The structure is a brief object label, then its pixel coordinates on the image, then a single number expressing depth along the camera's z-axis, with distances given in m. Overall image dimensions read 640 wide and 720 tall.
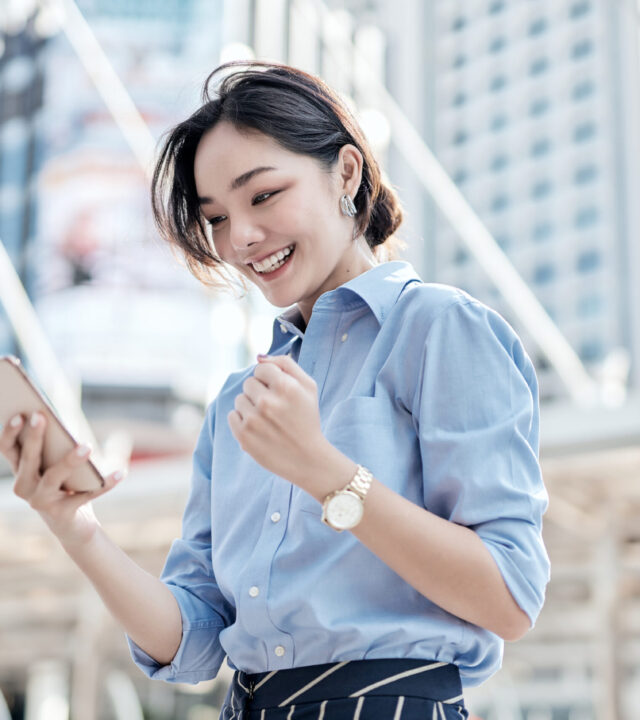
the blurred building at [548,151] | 40.69
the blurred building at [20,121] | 31.42
